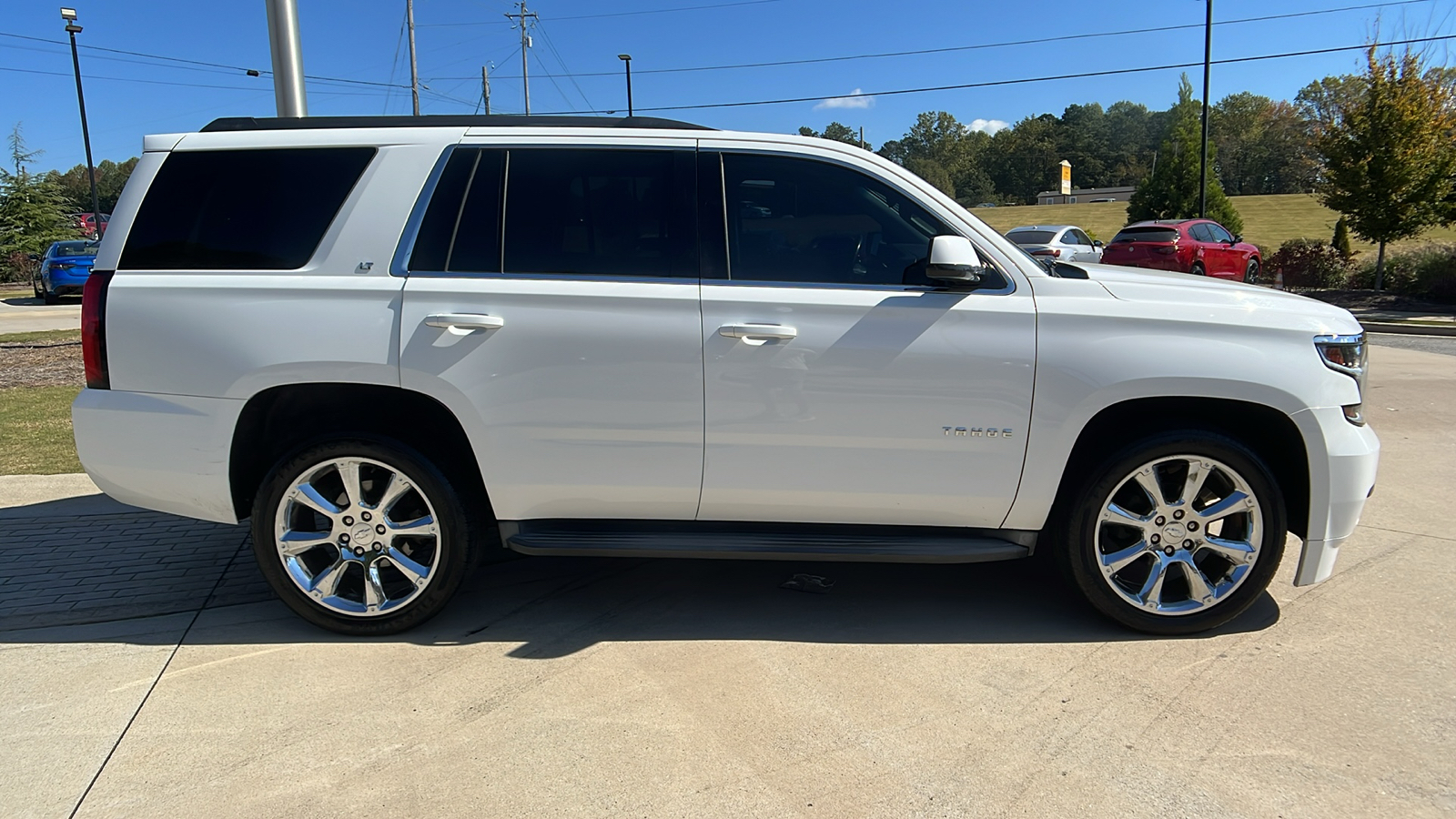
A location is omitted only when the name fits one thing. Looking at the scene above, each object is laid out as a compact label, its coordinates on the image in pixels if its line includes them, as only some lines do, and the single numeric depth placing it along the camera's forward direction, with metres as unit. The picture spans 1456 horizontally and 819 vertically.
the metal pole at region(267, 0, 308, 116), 6.80
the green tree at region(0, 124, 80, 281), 28.72
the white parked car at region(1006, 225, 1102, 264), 20.09
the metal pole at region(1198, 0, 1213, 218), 25.97
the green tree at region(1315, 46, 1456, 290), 19.69
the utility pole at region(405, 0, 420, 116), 40.83
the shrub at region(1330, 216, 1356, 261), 24.39
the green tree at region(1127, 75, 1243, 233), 32.69
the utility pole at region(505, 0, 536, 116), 53.12
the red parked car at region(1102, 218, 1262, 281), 19.53
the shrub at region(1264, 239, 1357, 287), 23.75
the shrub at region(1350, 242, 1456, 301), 20.88
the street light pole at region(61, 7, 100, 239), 27.05
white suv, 3.53
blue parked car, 20.80
